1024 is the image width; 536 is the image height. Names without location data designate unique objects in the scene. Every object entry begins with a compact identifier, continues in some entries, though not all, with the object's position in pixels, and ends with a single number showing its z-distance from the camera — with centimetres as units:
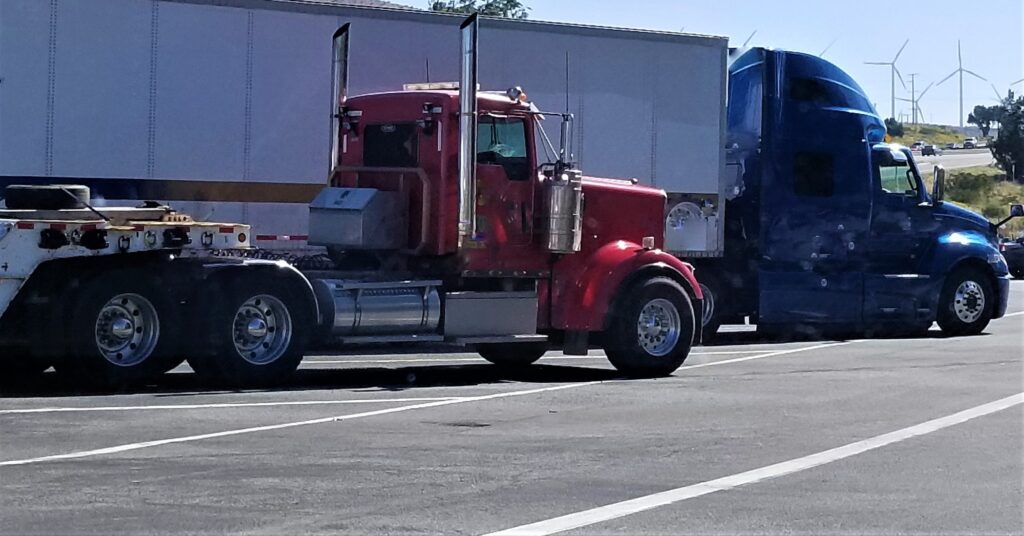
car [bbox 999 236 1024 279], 4456
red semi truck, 1367
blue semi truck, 2130
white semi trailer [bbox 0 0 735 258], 1655
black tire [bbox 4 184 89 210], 1369
